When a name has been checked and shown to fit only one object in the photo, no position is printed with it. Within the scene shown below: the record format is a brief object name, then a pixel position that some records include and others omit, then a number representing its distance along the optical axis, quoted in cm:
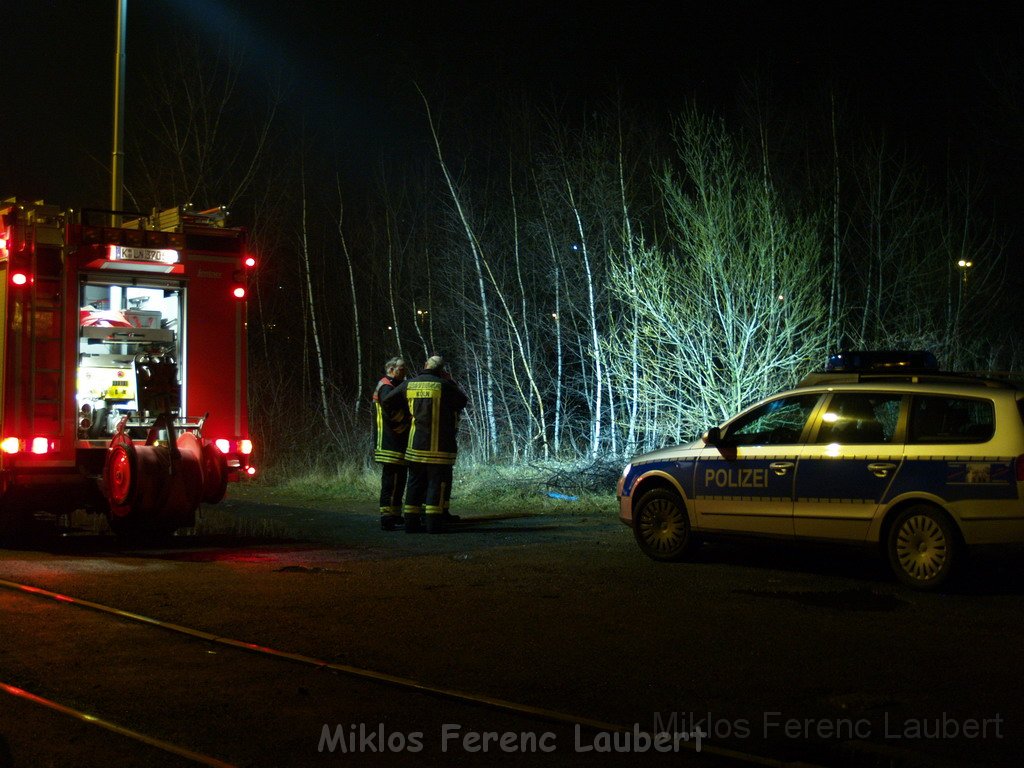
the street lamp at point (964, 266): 1808
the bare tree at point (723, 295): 1498
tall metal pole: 1689
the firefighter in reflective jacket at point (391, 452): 1284
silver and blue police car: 812
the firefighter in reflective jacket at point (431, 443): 1232
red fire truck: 1092
